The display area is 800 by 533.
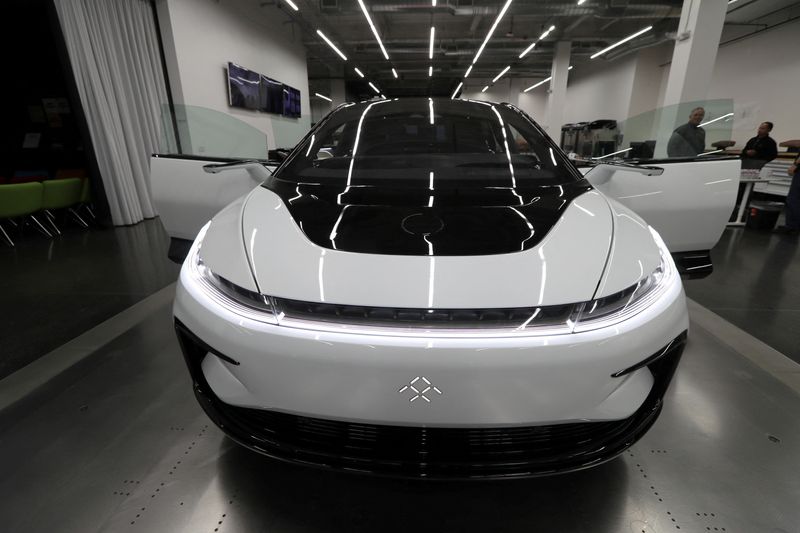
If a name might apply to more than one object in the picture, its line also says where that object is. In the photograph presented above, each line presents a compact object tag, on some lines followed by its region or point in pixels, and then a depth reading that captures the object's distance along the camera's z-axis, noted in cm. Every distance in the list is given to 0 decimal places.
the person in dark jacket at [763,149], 582
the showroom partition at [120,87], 427
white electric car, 79
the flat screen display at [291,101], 941
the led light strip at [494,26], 805
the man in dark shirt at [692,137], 426
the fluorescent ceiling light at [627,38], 1012
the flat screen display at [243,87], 686
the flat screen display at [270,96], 812
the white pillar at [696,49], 552
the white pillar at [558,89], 1252
